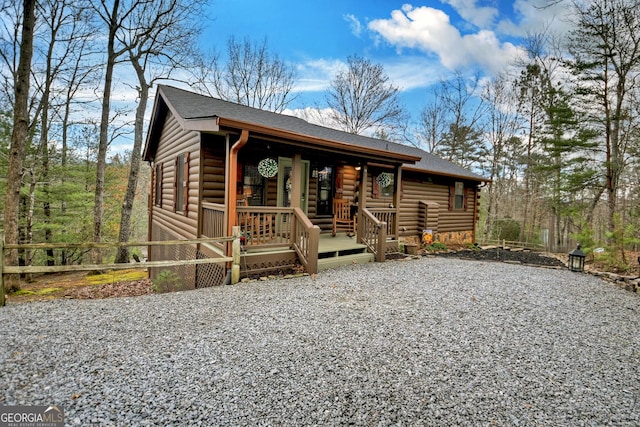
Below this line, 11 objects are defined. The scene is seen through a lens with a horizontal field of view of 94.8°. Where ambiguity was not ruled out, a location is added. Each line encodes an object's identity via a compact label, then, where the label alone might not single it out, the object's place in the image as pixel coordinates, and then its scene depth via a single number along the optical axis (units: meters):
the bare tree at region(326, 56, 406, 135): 19.80
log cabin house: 5.59
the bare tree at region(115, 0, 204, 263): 11.26
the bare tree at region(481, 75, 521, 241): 17.89
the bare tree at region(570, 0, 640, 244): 8.96
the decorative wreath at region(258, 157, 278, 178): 6.34
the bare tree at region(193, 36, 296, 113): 18.50
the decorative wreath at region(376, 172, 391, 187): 9.22
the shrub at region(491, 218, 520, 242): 17.98
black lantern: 7.30
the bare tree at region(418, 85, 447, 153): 21.02
